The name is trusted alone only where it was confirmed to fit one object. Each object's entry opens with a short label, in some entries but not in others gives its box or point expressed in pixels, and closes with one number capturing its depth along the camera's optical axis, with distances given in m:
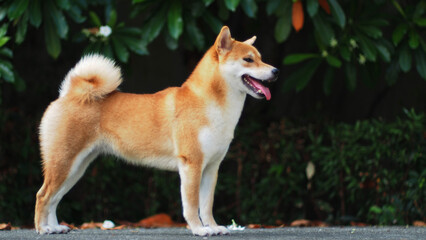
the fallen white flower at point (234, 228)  11.12
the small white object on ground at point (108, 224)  12.22
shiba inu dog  9.72
